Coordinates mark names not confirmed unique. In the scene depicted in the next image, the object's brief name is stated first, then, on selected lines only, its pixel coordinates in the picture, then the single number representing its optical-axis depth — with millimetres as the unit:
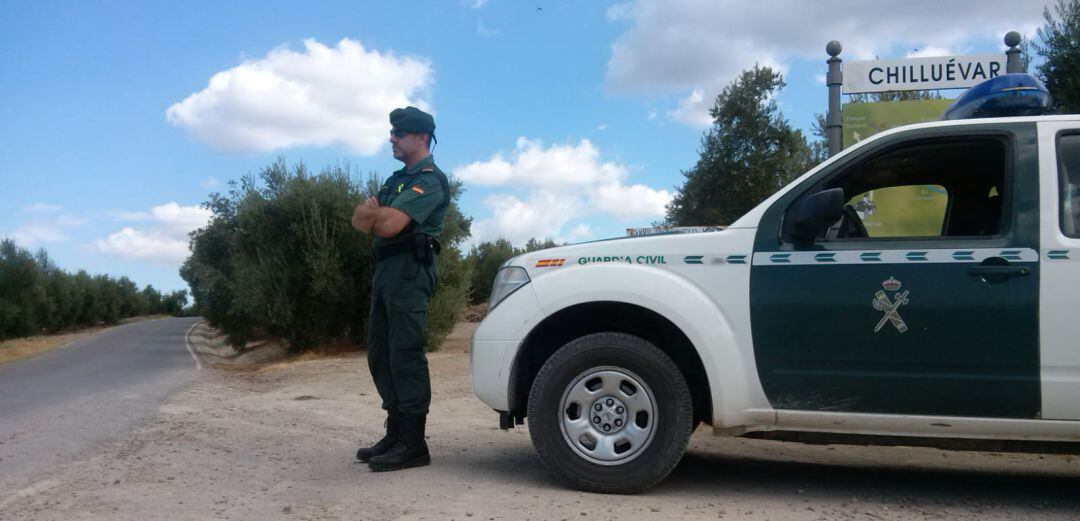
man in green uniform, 5082
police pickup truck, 4023
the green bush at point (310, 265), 16109
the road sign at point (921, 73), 9031
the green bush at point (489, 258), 35344
